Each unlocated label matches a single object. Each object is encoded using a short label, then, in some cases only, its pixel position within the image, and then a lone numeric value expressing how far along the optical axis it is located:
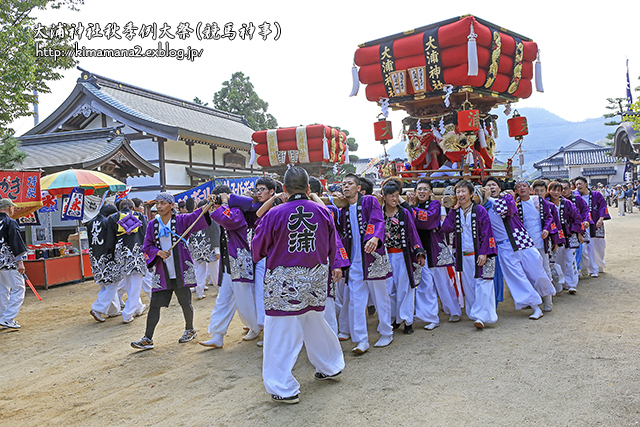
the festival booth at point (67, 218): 9.84
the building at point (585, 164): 36.41
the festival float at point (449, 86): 7.28
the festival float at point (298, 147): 15.39
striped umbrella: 9.89
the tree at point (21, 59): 8.45
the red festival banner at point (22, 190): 8.97
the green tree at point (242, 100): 28.58
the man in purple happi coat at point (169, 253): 5.16
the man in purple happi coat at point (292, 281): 3.43
